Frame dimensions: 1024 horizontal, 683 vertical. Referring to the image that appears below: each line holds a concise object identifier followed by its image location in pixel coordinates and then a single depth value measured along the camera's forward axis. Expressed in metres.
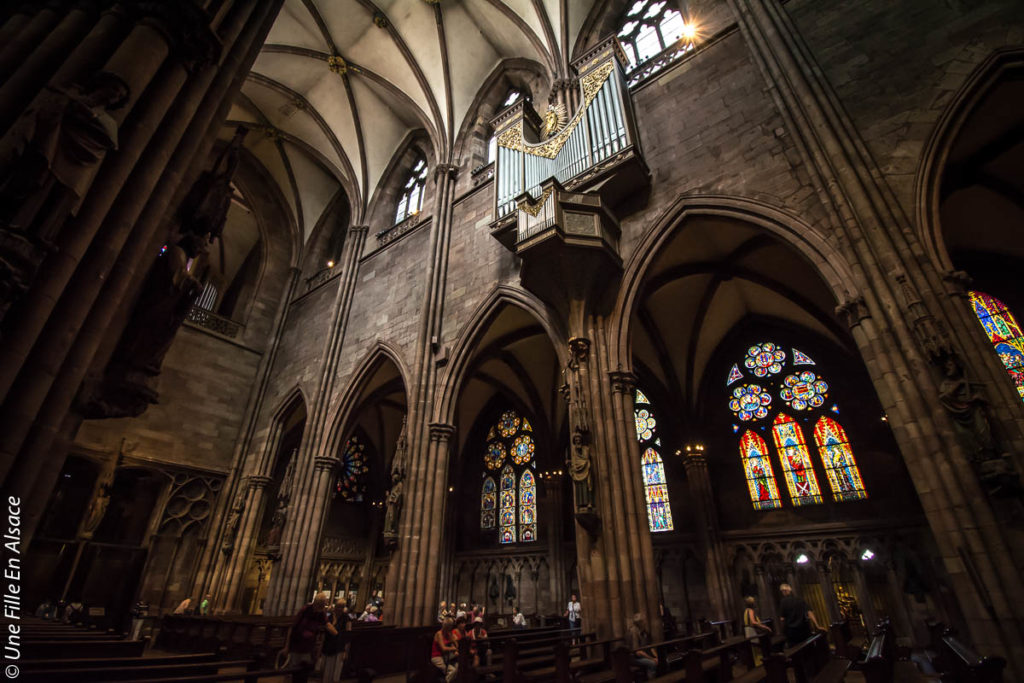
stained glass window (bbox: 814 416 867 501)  10.02
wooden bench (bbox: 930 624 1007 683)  2.42
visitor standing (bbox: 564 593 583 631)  9.34
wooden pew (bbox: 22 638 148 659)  3.72
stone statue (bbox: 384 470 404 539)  8.65
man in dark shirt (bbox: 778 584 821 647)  5.25
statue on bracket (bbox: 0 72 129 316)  2.44
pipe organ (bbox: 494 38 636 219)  8.59
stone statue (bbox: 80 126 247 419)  3.76
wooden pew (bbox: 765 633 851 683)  2.81
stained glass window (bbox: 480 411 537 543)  14.27
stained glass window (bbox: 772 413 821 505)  10.45
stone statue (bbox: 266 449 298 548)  10.88
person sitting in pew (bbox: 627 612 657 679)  5.31
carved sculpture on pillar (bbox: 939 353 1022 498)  3.99
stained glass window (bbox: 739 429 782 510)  10.84
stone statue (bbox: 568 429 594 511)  6.59
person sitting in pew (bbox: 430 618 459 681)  4.85
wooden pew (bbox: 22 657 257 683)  2.68
